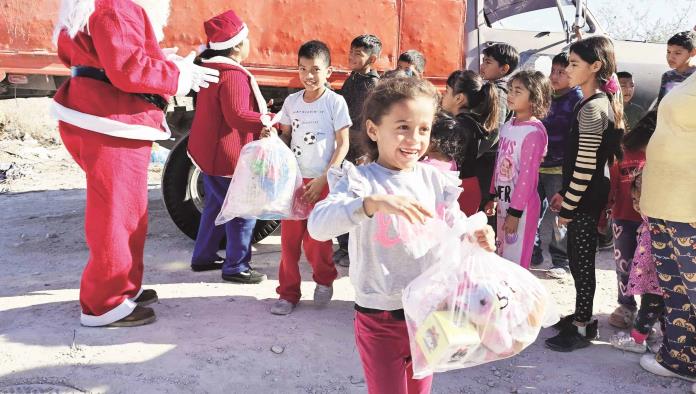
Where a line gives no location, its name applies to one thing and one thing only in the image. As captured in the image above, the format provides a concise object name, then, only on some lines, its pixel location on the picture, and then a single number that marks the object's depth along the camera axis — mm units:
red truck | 3883
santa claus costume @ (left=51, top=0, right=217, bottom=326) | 2807
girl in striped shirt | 2836
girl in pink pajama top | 3084
